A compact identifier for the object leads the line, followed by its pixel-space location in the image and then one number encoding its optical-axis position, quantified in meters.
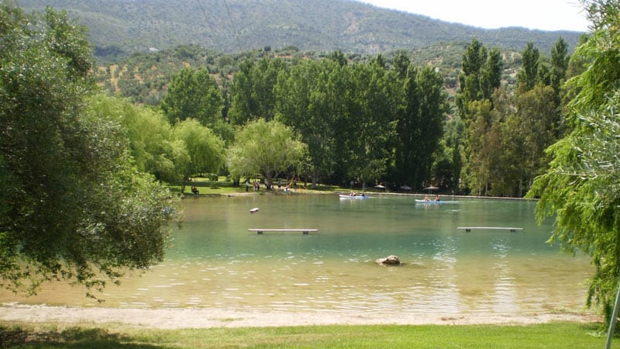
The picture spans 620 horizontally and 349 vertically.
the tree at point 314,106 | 85.06
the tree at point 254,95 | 93.25
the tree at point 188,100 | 88.44
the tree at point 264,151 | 77.43
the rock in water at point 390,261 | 27.33
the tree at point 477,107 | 76.75
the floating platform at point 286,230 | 38.38
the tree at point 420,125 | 85.31
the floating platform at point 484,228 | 41.61
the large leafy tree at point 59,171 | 11.09
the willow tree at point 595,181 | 7.88
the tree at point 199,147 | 72.00
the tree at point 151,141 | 52.43
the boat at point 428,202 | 64.88
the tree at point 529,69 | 78.38
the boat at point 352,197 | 70.29
